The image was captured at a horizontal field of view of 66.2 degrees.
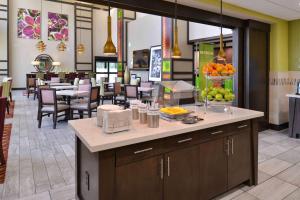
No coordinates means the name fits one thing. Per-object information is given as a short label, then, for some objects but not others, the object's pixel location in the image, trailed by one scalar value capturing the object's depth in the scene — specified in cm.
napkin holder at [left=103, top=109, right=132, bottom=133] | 192
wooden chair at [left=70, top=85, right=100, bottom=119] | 613
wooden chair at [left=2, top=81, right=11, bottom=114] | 712
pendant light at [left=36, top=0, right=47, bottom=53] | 1309
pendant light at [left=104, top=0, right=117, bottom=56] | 245
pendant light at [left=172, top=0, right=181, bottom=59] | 307
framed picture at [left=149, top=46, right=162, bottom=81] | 1058
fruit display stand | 292
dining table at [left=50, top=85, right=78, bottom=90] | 769
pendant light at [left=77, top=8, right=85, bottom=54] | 1491
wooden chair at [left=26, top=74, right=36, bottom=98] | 1149
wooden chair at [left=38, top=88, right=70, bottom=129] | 575
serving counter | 182
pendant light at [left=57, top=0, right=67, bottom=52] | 1438
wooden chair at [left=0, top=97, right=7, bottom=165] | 319
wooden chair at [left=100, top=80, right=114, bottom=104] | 927
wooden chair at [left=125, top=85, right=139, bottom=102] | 762
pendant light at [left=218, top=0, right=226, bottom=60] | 314
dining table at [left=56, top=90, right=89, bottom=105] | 614
